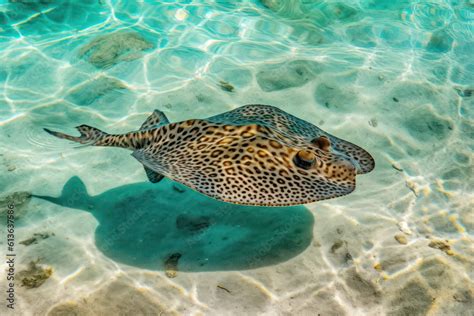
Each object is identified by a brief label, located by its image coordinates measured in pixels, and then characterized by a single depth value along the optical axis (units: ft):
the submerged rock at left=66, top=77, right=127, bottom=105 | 28.53
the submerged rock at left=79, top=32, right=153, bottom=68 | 32.19
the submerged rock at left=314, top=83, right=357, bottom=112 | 27.61
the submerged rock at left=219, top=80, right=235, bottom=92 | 28.86
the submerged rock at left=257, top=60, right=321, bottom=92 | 29.55
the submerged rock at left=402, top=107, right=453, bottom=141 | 25.55
